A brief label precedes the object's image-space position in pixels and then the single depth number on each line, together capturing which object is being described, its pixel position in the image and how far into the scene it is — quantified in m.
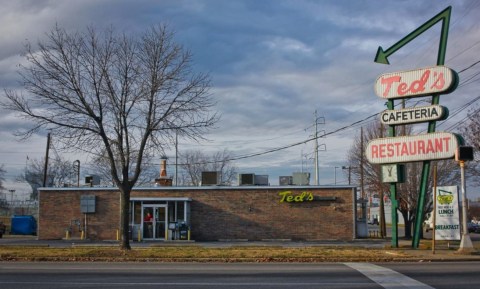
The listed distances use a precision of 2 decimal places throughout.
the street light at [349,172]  47.96
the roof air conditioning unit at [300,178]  37.69
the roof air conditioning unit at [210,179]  37.91
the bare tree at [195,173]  77.69
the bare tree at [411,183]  36.50
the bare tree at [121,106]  21.36
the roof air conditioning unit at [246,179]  37.09
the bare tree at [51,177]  74.38
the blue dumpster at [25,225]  47.00
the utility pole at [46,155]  50.94
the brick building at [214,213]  35.16
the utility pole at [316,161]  63.94
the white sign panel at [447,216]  21.16
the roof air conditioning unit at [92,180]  39.60
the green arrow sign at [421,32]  21.48
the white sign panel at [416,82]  20.70
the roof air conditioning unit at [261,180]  37.53
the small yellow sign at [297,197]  35.28
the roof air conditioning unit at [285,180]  38.22
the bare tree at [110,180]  65.00
